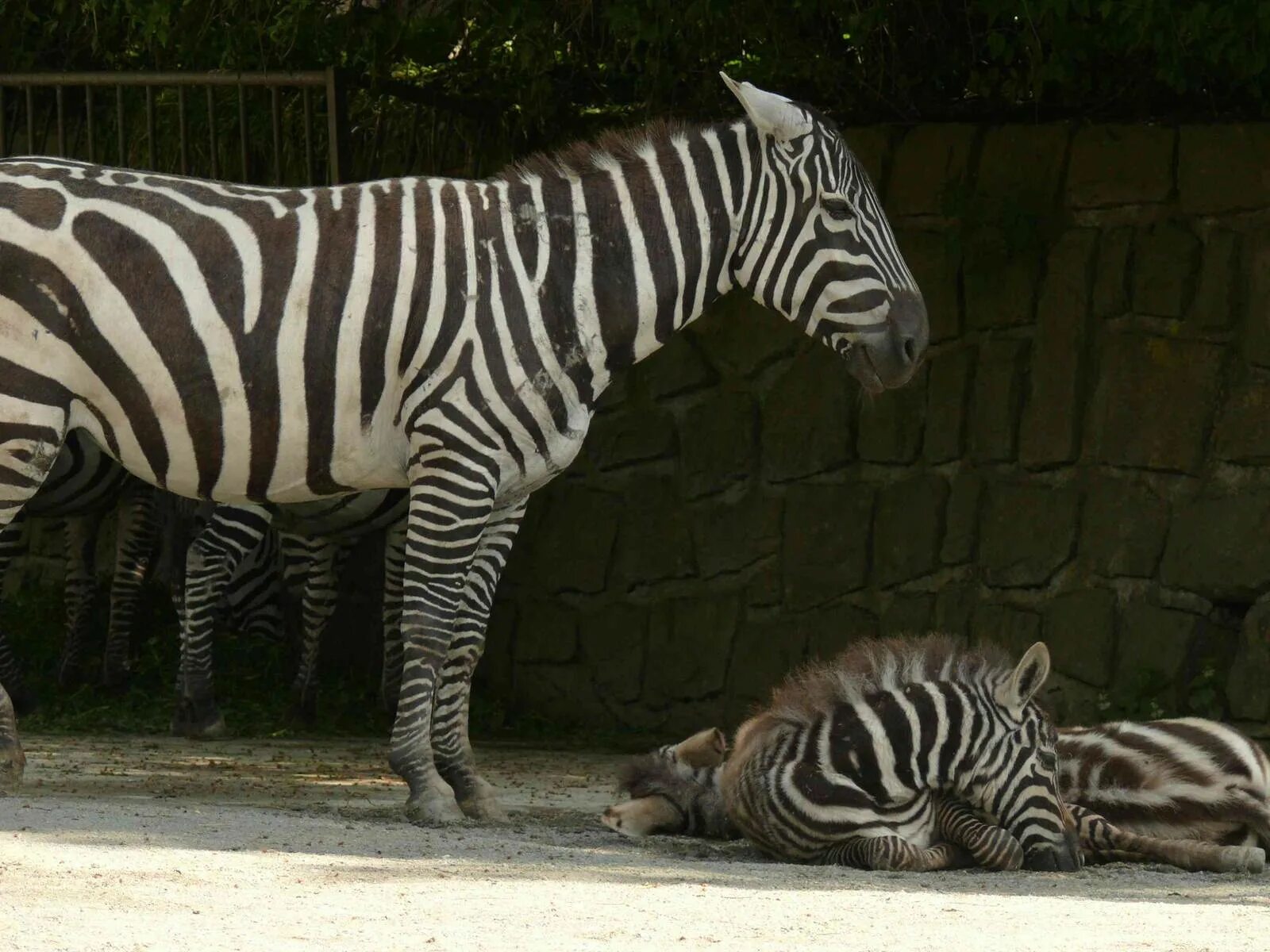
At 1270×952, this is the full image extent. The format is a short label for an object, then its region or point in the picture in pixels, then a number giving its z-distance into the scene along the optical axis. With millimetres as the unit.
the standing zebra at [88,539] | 19266
